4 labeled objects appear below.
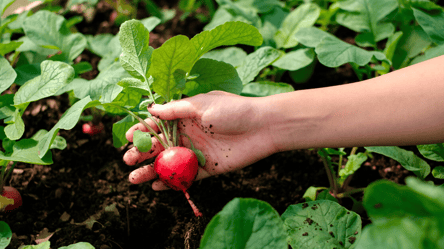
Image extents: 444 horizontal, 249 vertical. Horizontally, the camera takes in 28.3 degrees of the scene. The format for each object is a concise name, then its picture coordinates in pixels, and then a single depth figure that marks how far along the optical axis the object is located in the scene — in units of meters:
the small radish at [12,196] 0.82
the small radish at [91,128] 0.91
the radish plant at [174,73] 0.78
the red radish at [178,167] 0.80
